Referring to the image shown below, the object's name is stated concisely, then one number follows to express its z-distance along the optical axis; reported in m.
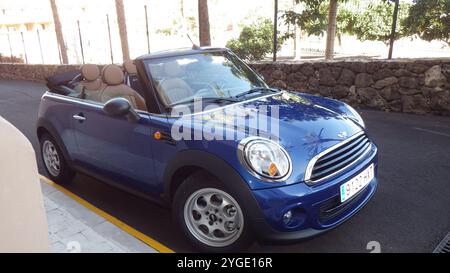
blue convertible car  2.61
